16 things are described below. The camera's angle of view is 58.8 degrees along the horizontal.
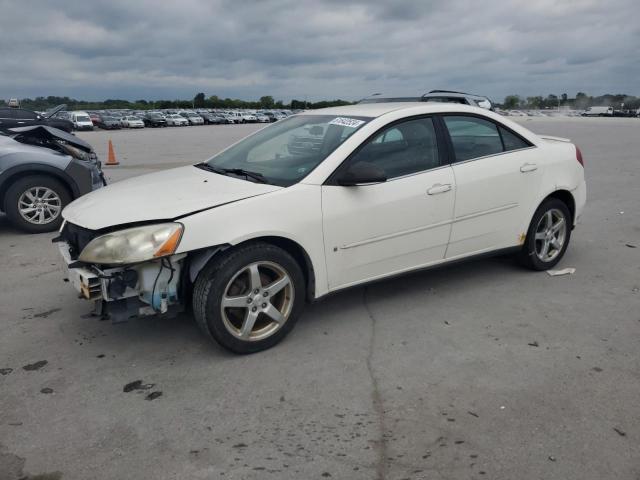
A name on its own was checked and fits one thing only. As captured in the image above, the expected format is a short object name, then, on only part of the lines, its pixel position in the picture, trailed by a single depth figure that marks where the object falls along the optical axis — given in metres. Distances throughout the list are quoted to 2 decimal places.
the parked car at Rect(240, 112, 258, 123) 60.19
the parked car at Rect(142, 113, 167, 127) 51.47
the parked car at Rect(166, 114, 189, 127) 53.25
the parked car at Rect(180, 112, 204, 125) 56.40
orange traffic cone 15.43
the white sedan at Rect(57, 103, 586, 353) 3.48
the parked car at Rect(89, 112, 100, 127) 47.90
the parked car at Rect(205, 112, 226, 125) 58.34
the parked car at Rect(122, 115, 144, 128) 48.56
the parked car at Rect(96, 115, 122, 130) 46.71
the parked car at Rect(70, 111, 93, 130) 42.31
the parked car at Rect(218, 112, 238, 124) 58.56
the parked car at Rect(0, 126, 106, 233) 7.06
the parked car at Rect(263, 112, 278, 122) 64.72
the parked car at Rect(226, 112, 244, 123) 59.50
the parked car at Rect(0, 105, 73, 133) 10.64
